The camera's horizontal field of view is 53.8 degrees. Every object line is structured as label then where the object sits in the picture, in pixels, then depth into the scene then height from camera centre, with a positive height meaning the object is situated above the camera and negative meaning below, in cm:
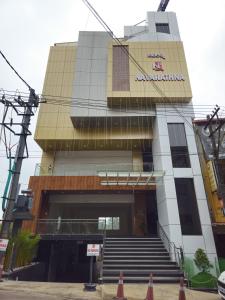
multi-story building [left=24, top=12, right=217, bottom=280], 1440 +894
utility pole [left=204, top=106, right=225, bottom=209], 1128 +385
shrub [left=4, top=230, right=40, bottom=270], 1007 +33
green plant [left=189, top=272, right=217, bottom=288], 978 -108
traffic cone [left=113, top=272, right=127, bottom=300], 654 -100
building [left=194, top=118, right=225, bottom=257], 1227 +422
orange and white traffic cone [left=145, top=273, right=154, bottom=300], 600 -93
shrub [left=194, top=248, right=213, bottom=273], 1124 -35
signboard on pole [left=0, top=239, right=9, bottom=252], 822 +32
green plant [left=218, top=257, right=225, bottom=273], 1134 -45
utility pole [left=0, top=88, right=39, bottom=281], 880 +425
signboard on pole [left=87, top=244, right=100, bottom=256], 857 +15
